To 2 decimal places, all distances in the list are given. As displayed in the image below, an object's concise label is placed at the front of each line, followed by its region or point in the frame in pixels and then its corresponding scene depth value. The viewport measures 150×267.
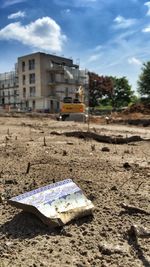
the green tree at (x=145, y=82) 29.62
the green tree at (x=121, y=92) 46.59
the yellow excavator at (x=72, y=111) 15.70
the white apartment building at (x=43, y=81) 40.72
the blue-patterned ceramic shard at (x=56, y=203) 2.15
